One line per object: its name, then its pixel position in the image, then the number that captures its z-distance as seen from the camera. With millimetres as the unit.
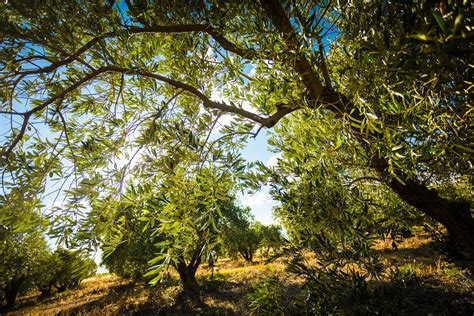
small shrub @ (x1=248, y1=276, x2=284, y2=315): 3129
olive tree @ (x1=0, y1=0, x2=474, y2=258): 1624
